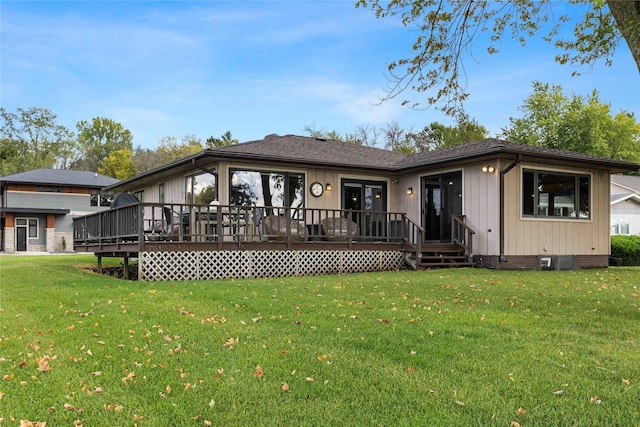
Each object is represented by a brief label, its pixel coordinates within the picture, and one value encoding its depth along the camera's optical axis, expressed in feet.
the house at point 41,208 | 100.78
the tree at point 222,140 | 141.38
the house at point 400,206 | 36.26
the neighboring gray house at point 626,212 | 88.58
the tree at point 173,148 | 132.26
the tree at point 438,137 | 108.50
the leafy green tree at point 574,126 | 111.14
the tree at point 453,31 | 23.39
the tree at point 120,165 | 154.61
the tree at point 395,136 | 121.39
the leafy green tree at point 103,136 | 191.01
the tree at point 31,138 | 153.89
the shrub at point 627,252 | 51.16
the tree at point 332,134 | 121.70
